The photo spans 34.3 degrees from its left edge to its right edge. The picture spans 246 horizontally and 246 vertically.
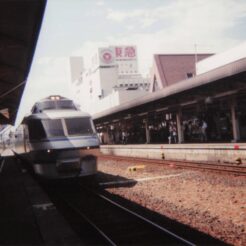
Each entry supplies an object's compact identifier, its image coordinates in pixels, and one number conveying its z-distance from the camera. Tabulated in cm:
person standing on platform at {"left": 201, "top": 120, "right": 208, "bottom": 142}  2555
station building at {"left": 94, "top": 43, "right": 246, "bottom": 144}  1896
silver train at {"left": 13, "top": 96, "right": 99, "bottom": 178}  1199
